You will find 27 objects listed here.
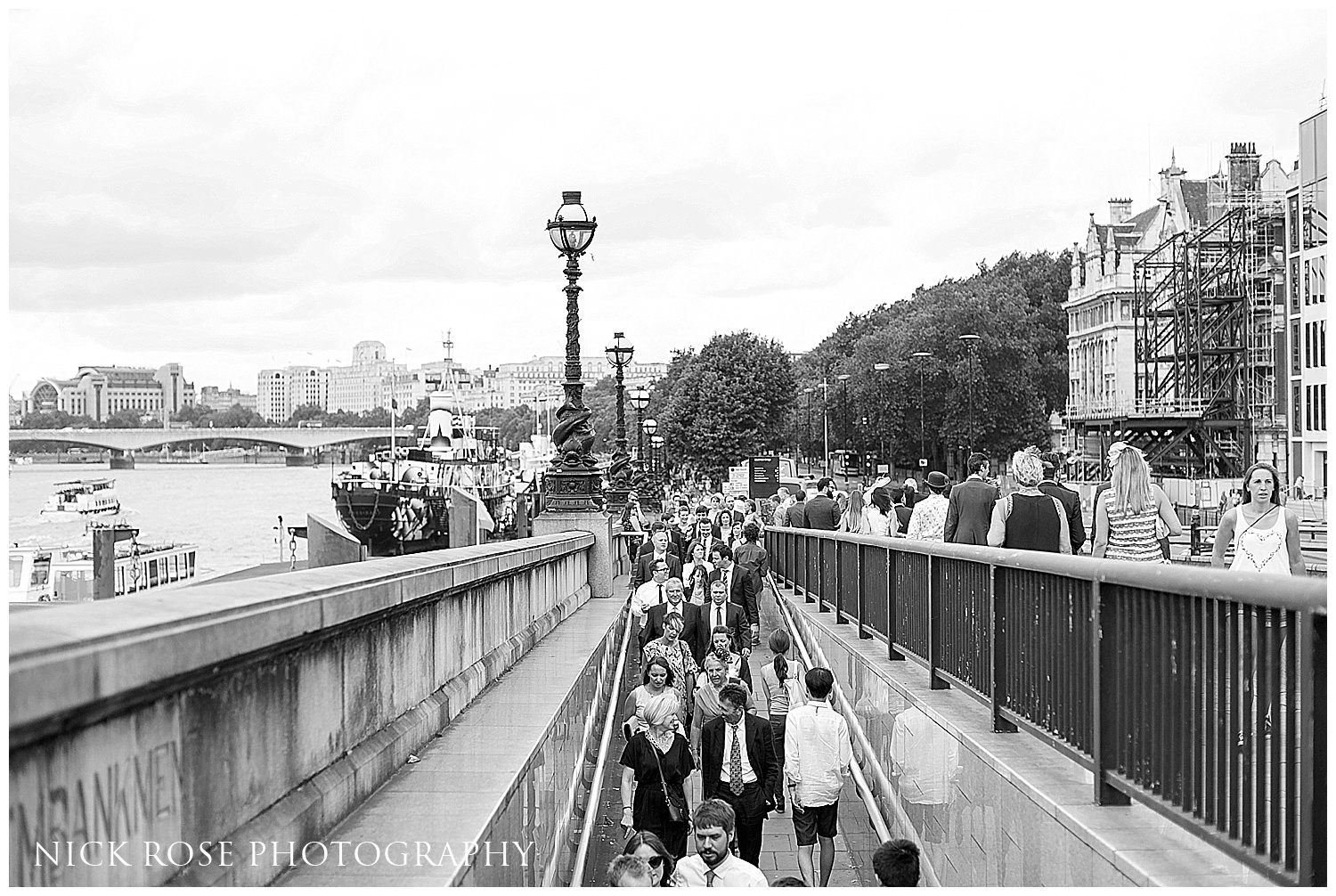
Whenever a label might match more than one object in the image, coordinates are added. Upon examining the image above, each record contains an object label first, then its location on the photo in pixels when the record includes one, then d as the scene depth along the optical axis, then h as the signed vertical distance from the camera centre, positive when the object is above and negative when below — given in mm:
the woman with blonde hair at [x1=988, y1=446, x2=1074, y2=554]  9586 -506
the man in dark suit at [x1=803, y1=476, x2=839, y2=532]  22484 -1017
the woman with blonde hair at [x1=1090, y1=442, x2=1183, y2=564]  9234 -422
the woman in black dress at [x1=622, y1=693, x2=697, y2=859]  9047 -2065
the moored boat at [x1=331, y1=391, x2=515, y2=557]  65750 -1936
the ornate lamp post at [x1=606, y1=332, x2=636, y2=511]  34375 -97
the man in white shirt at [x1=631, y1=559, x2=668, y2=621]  14617 -1495
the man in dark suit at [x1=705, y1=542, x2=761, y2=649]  16469 -1595
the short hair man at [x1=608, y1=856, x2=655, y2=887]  6117 -1813
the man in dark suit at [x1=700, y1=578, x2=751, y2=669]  14095 -1642
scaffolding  75188 +5127
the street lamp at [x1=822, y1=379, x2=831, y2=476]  104312 +3098
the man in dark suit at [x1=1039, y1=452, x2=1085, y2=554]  10039 -363
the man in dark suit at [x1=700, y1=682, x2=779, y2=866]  9336 -2083
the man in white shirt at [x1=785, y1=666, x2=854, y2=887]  9469 -2079
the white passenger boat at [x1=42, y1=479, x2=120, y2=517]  70562 -2387
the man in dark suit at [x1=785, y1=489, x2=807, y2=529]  24641 -1146
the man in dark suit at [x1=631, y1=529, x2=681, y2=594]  17953 -1626
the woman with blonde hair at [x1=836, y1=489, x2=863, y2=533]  19200 -880
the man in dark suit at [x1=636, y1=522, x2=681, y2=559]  22216 -1552
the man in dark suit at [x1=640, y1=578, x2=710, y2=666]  13289 -1589
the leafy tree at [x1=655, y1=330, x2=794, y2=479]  92312 +3090
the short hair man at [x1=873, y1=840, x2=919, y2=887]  5957 -1740
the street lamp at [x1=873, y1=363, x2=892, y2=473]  97562 +2126
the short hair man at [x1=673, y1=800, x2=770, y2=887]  6629 -1924
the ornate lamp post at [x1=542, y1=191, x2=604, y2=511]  18438 +50
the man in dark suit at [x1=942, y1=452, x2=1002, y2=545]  11016 -488
